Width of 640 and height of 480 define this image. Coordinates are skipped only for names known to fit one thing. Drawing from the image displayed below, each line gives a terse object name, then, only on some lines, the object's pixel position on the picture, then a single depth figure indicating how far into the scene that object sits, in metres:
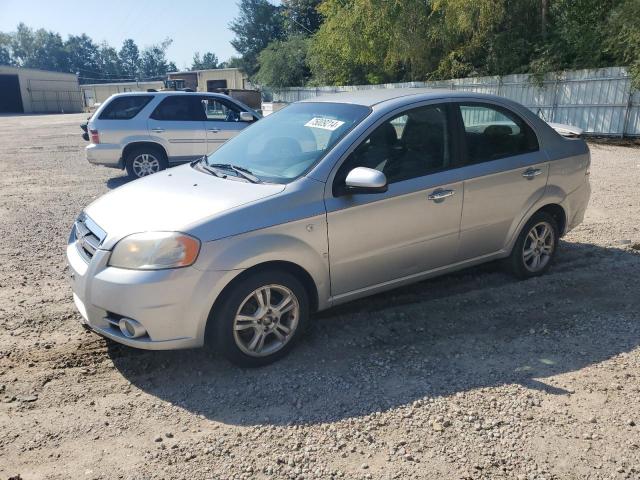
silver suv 10.04
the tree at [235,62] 54.10
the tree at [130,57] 130.25
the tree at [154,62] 128.00
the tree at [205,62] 113.18
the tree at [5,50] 120.28
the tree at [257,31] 52.28
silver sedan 3.28
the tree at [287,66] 39.03
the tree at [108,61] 126.75
